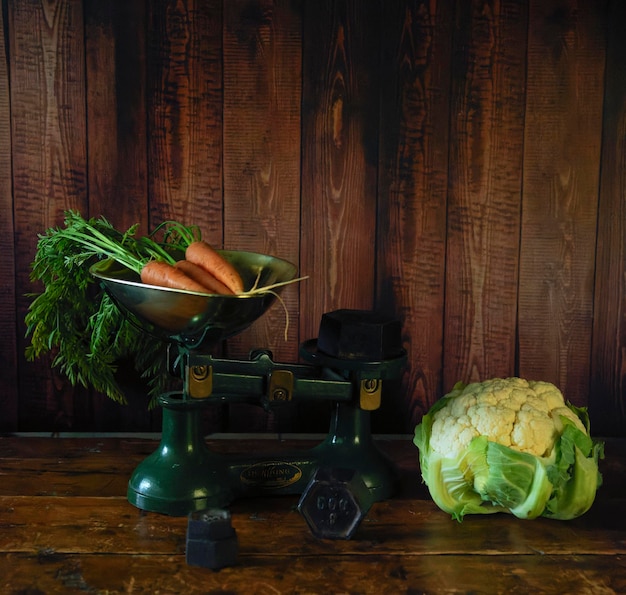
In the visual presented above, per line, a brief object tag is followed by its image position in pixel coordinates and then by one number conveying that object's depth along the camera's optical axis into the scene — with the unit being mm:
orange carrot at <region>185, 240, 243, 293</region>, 1119
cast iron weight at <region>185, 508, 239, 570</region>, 985
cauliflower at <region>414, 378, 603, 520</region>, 1109
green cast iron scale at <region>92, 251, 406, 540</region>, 1108
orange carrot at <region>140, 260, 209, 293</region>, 1077
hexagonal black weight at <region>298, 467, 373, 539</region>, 1070
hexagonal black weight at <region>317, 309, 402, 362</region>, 1214
